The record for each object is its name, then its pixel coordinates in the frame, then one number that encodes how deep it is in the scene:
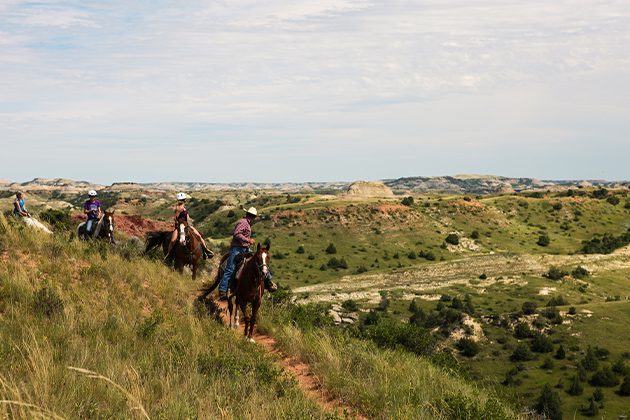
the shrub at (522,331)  65.94
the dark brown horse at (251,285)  13.18
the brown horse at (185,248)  18.66
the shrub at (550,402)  47.97
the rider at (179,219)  18.61
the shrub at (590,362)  57.75
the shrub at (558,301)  74.22
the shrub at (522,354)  61.75
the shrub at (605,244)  110.19
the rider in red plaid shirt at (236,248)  14.34
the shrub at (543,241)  119.04
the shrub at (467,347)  61.50
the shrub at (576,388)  54.78
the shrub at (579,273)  87.69
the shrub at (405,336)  24.69
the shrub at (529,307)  70.50
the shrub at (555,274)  86.44
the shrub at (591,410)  50.67
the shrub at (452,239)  117.56
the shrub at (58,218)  25.16
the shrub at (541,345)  63.81
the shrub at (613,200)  150.29
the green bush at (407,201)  144.61
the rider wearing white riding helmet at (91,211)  21.44
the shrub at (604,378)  55.30
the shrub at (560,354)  62.95
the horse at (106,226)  20.89
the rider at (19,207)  22.65
